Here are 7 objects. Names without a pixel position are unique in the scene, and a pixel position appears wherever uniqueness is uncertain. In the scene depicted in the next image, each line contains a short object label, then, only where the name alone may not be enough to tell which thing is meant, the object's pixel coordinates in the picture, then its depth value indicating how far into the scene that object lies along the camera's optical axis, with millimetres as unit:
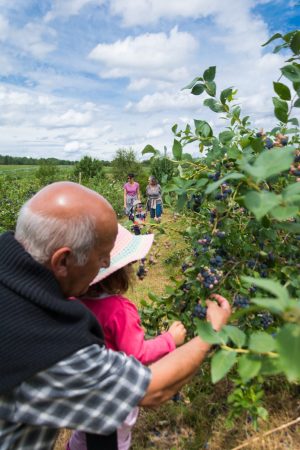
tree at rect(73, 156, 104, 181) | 30328
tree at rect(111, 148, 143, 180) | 28703
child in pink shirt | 1347
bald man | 927
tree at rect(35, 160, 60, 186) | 30406
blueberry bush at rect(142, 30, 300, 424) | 1295
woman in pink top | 9469
